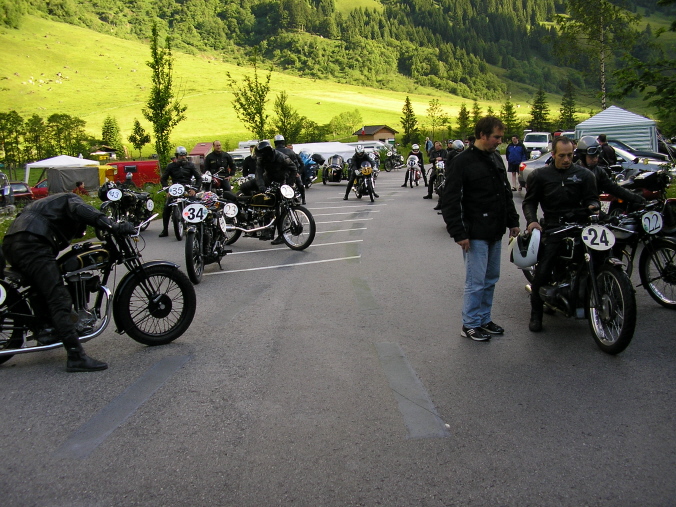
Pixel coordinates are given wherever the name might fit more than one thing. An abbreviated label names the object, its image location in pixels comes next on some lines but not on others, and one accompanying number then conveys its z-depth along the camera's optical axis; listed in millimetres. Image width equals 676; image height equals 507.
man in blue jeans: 5574
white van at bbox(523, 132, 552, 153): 45250
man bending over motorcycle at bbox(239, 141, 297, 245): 11711
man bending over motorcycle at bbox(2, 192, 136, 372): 5031
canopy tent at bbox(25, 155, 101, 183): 46631
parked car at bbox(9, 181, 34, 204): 33406
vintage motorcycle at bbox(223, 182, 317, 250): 11266
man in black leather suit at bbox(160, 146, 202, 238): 13844
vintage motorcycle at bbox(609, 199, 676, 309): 6020
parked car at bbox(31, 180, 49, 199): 36322
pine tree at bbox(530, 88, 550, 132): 94188
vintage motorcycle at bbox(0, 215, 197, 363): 5199
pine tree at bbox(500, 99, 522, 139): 93375
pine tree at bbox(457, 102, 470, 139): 95188
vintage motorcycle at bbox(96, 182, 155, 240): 14881
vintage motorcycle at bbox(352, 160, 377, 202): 21859
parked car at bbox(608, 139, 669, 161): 24312
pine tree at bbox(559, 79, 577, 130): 97562
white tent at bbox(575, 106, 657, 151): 29281
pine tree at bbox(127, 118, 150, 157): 100188
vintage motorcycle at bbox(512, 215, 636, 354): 4914
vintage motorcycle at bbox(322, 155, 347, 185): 32250
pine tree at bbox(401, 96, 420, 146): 96812
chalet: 108375
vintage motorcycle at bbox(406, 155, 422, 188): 28125
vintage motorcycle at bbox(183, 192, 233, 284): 8445
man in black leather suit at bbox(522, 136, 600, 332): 5734
